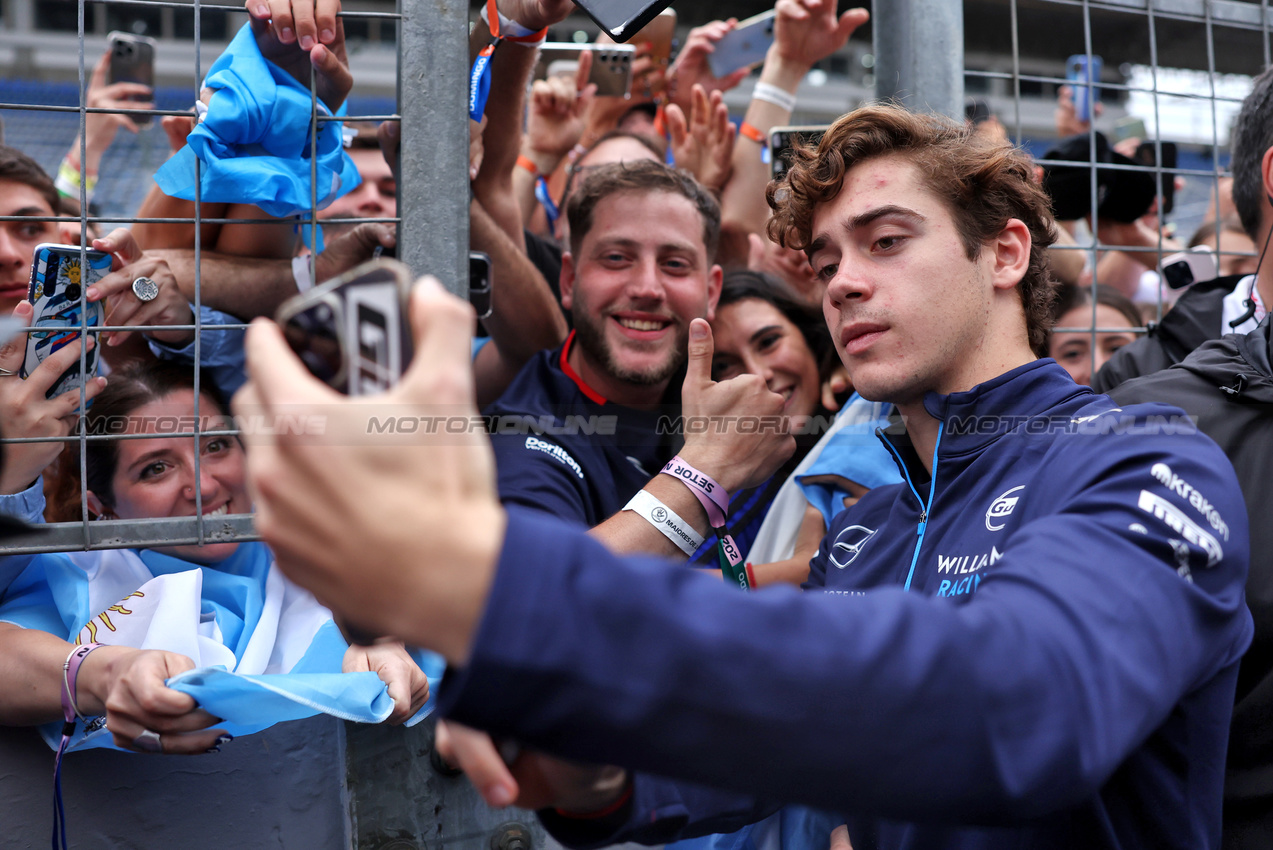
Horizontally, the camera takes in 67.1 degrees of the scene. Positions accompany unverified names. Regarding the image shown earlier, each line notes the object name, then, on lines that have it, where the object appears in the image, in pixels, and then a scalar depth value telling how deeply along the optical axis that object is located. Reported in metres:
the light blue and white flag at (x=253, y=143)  1.56
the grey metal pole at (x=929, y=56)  2.03
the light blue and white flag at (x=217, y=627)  1.44
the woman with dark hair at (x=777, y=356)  2.43
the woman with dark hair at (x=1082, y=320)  3.10
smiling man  2.18
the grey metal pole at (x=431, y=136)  1.55
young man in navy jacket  0.64
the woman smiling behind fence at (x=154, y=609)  1.48
